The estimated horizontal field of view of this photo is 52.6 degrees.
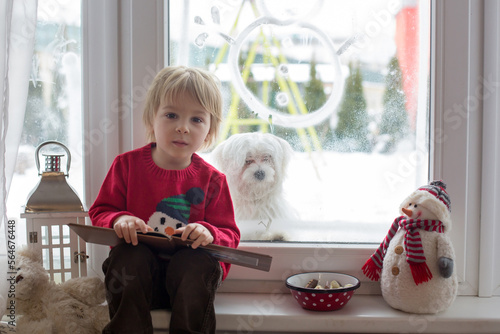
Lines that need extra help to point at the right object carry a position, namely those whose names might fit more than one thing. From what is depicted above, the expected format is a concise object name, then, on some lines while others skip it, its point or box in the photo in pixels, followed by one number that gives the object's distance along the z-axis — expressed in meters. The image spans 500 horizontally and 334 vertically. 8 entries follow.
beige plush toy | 1.01
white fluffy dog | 1.20
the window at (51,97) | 1.19
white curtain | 0.89
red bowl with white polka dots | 1.08
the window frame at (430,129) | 1.17
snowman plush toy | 1.06
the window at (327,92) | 1.21
